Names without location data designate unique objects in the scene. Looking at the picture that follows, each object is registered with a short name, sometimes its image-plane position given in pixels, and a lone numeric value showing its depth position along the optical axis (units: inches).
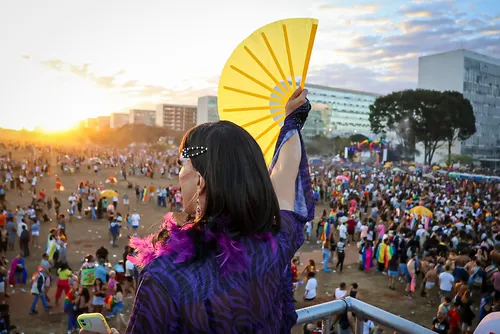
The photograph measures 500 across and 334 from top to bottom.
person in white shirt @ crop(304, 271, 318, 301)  345.7
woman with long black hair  40.5
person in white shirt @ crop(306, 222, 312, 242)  605.9
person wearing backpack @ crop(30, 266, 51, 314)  326.3
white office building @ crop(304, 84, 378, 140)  3570.9
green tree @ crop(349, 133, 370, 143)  2679.1
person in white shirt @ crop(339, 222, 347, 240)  517.2
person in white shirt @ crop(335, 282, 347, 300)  311.2
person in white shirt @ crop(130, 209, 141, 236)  604.1
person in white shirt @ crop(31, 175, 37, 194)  951.8
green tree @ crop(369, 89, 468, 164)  1690.5
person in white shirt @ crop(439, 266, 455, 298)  358.6
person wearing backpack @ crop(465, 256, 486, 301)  372.5
